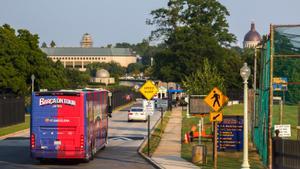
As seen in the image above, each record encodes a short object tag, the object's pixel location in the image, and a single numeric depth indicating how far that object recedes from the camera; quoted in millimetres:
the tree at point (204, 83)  63344
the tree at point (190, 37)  109312
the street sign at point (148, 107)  33625
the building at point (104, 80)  193875
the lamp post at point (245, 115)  23141
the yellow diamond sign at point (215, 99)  26672
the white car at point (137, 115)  66125
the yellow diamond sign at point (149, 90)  34688
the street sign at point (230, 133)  33469
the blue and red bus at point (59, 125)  28203
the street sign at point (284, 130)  24703
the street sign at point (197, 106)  40144
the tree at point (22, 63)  73875
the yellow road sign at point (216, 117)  26172
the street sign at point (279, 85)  26981
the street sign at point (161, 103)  46703
